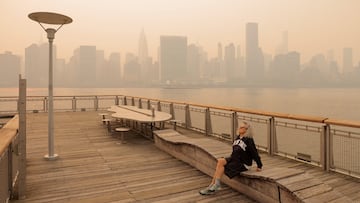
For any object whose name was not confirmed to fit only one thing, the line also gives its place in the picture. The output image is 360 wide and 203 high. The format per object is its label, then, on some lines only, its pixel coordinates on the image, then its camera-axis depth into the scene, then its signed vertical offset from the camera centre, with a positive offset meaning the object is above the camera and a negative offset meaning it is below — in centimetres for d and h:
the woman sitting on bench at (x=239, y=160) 414 -99
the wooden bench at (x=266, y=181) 325 -114
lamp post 585 +109
